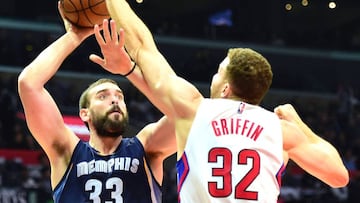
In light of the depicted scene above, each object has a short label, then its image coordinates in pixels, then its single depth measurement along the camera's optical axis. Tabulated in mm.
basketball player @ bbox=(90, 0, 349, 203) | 3371
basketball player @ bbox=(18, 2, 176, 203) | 4469
